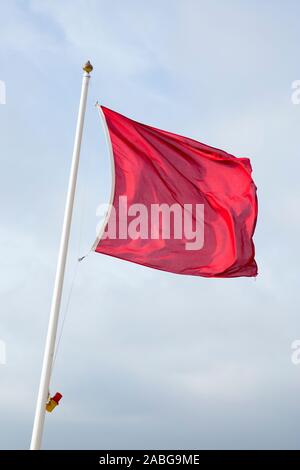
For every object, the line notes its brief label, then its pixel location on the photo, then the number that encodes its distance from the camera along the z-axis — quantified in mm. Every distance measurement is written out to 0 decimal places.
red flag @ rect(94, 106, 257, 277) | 20719
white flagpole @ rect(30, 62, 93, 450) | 17812
